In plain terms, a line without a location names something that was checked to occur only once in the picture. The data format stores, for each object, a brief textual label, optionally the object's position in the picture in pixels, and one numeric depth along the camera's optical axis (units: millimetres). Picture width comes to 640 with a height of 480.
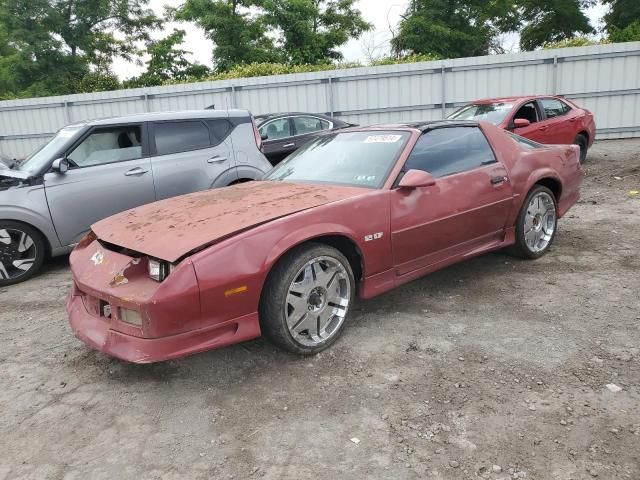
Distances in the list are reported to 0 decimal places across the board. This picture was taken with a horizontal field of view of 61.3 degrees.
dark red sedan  8664
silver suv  5406
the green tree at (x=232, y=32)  22562
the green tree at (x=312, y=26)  22047
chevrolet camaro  2936
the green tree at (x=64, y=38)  22031
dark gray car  9352
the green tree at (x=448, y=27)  23812
